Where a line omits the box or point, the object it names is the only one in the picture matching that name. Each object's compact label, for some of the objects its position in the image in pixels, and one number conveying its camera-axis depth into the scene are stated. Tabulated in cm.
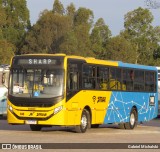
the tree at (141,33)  10200
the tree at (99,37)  10188
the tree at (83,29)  9419
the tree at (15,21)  9488
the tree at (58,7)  10644
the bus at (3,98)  3584
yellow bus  2433
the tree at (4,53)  6162
